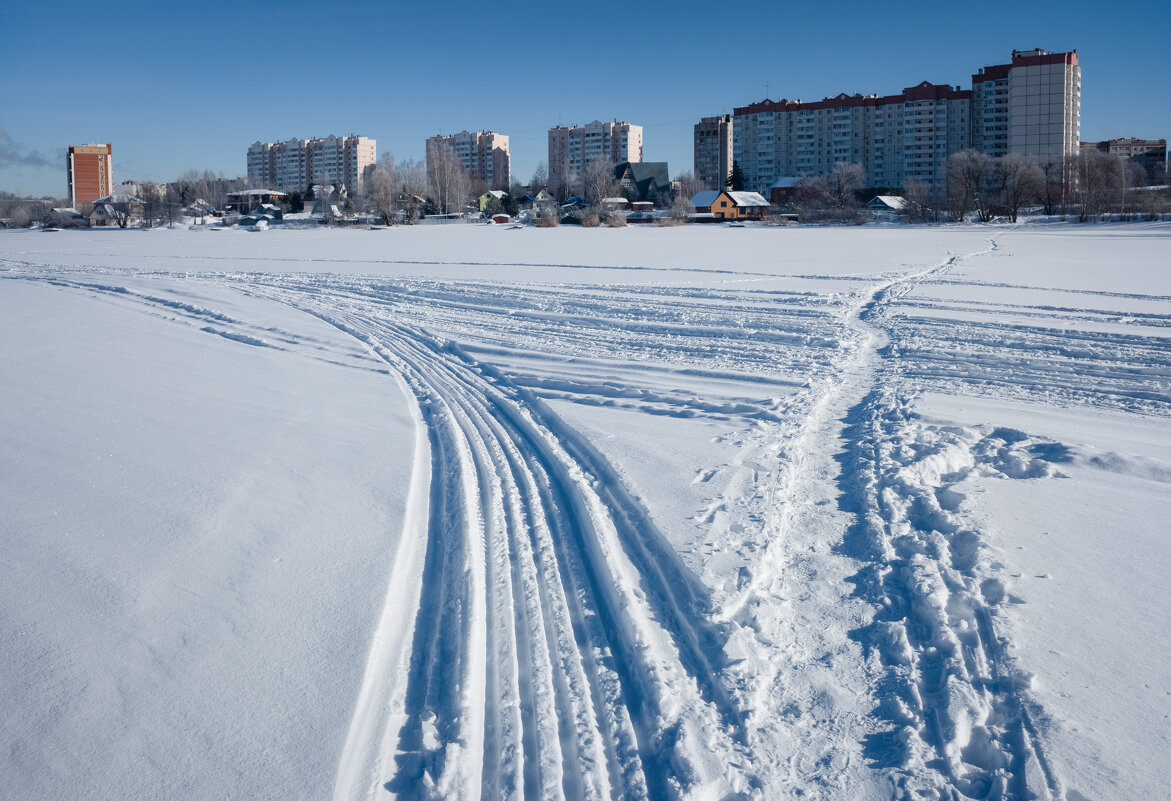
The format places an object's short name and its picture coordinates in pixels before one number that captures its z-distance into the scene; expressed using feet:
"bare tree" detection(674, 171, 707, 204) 311.88
